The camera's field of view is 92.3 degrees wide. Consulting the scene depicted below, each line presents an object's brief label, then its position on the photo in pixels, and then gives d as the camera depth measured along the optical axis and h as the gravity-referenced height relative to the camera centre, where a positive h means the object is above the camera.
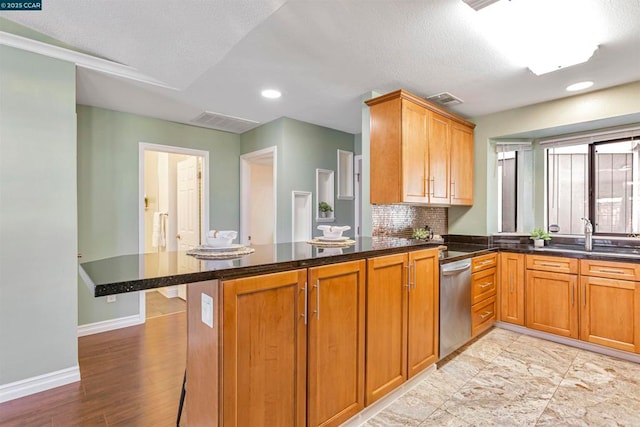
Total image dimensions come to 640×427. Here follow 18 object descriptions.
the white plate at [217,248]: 1.65 -0.19
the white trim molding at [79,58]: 2.22 +1.25
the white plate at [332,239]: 2.21 -0.19
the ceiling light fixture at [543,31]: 1.84 +1.21
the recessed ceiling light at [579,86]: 2.89 +1.20
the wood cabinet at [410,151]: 2.89 +0.62
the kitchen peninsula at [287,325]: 1.24 -0.56
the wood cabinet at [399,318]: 1.91 -0.74
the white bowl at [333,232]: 2.21 -0.14
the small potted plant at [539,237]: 3.56 -0.30
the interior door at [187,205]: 4.57 +0.13
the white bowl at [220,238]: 1.68 -0.14
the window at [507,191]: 3.99 +0.27
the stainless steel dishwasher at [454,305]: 2.60 -0.84
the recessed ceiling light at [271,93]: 3.12 +1.23
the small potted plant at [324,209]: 4.40 +0.05
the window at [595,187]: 3.35 +0.28
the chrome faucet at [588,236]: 3.32 -0.27
